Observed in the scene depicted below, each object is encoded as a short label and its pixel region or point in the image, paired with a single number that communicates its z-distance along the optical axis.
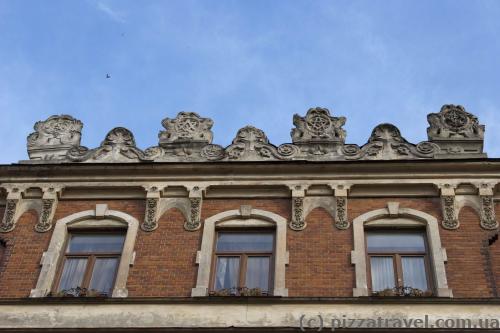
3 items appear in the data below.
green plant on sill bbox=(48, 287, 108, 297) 14.40
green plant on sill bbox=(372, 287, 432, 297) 13.88
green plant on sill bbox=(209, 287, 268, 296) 14.07
